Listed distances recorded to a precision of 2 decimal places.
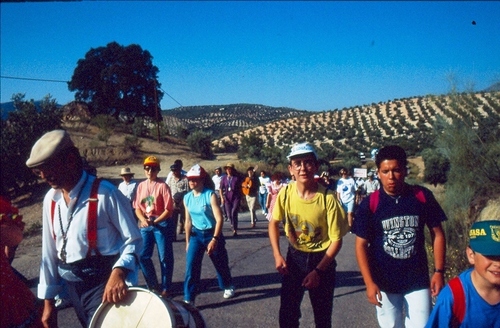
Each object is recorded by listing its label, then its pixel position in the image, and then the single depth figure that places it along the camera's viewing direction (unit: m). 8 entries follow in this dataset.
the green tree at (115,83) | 47.88
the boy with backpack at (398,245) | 3.68
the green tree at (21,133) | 20.88
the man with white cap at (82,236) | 2.99
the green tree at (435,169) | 27.38
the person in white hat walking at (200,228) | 6.05
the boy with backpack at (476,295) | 2.49
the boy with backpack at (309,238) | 4.12
